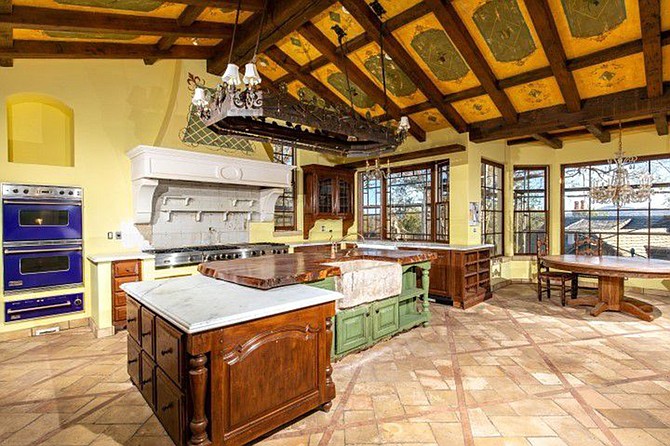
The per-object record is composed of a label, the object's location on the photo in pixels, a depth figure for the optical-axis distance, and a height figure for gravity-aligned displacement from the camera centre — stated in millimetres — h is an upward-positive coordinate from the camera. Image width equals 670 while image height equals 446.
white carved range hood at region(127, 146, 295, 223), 4605 +729
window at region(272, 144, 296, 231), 6755 +352
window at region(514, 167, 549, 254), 7383 +223
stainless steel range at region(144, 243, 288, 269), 4594 -462
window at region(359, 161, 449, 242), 6402 +296
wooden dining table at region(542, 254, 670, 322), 4457 -722
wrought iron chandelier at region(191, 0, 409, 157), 2379 +826
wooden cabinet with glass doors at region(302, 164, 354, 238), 6789 +524
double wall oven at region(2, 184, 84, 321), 4008 -252
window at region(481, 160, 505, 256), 6641 +261
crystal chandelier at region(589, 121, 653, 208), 5113 +416
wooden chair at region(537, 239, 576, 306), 5480 -955
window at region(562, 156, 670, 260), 6266 +39
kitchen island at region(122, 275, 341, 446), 1802 -781
